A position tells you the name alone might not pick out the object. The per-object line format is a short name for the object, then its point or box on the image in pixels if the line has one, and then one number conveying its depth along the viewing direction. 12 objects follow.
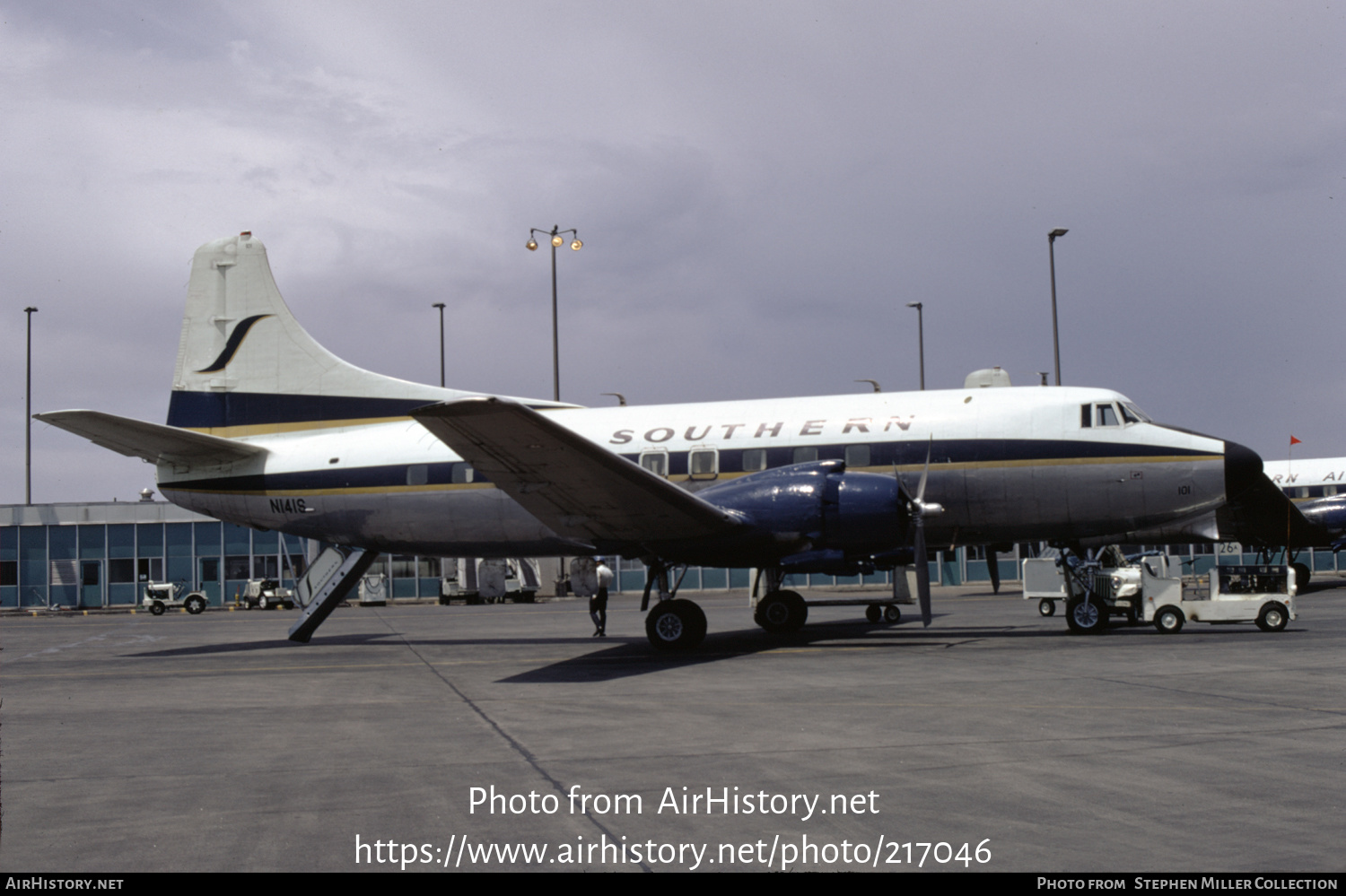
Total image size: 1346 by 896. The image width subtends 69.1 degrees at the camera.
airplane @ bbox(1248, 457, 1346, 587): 36.62
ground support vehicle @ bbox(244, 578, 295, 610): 44.53
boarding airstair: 21.45
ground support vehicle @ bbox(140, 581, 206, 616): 43.06
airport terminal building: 48.88
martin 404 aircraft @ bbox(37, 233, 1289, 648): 15.66
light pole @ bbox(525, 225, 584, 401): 33.59
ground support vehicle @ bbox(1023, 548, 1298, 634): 18.03
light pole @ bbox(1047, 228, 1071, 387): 38.08
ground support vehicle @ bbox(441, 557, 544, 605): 44.31
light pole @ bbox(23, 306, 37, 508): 57.22
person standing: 20.95
